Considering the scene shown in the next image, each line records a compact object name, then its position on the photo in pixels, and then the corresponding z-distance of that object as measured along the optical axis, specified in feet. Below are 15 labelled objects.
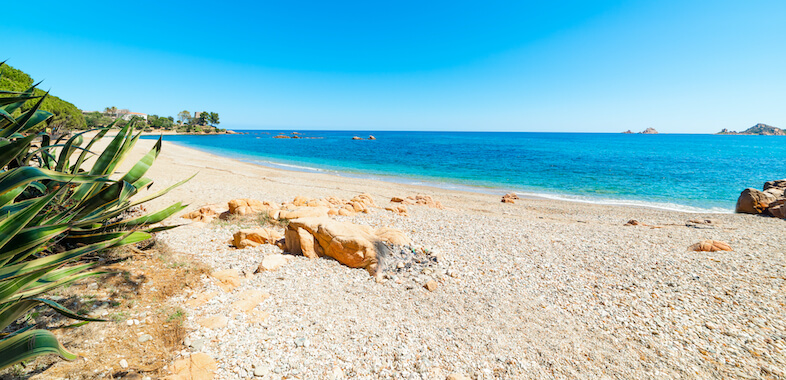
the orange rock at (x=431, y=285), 18.93
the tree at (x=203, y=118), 457.27
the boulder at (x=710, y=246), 27.76
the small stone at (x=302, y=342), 12.57
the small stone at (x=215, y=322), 12.71
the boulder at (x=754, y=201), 48.83
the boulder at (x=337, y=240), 20.53
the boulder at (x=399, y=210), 35.84
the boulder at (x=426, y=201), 46.83
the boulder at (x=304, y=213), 27.48
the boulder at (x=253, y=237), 22.21
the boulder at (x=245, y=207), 30.00
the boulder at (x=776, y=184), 56.74
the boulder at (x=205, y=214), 29.35
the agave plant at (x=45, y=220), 6.40
